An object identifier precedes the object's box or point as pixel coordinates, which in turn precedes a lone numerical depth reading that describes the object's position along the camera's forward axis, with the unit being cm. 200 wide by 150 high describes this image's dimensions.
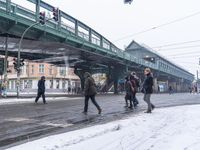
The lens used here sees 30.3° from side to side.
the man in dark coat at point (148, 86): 1348
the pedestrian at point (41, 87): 2073
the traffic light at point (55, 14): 2897
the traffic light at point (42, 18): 2928
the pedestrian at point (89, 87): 1358
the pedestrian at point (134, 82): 1703
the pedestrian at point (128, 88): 1673
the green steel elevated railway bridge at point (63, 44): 3000
